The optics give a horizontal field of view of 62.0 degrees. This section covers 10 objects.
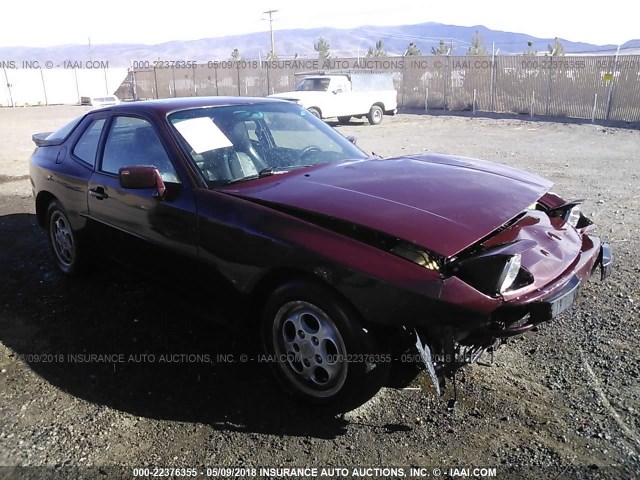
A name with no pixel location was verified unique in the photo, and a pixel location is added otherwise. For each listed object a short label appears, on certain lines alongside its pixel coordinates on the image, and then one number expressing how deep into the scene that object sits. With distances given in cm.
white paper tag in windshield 350
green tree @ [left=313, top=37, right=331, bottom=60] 7326
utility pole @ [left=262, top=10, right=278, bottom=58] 6731
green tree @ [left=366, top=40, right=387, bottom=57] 5769
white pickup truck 1894
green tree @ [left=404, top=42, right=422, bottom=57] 4462
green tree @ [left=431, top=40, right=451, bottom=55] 5877
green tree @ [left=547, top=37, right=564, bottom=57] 3631
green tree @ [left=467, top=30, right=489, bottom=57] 5578
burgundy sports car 247
